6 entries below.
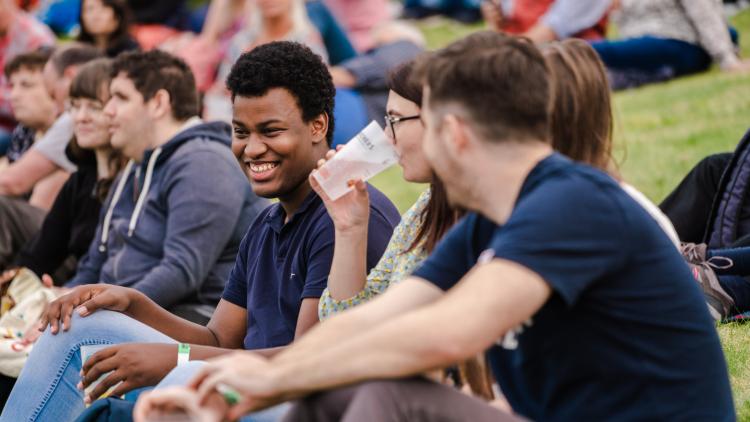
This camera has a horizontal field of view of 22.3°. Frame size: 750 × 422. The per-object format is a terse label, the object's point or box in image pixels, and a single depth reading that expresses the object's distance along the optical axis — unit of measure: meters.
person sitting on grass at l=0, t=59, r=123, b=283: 9.41
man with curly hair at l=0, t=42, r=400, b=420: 5.84
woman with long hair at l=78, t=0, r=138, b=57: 14.18
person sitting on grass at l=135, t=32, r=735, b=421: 3.74
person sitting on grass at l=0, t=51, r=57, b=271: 11.80
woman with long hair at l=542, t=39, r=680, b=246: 4.79
